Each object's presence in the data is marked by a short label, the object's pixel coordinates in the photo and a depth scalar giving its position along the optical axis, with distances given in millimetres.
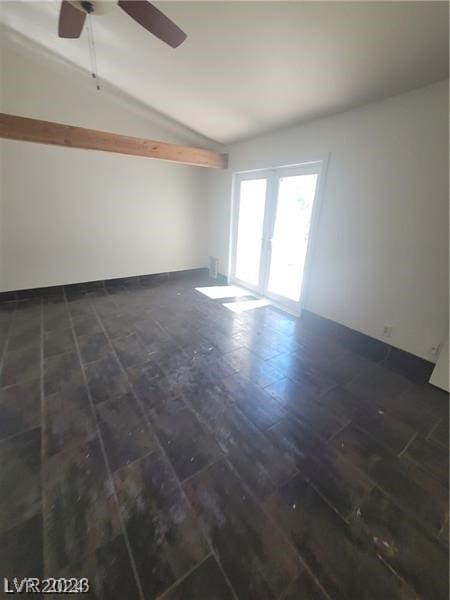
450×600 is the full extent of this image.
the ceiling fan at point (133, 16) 1414
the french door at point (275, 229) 3139
